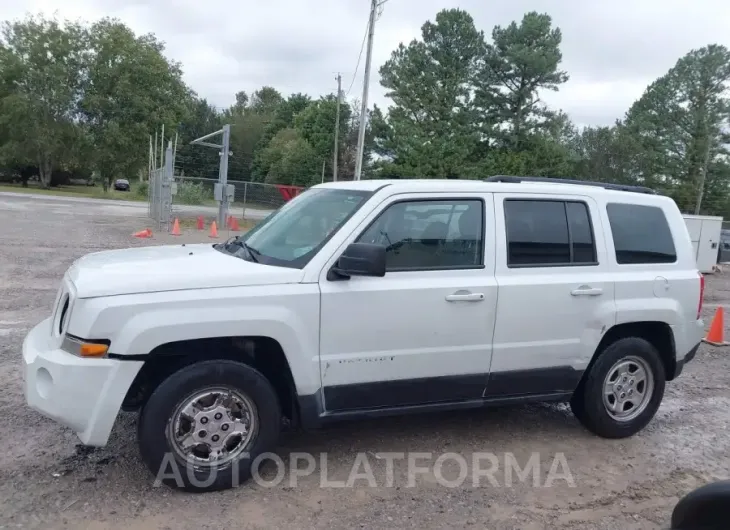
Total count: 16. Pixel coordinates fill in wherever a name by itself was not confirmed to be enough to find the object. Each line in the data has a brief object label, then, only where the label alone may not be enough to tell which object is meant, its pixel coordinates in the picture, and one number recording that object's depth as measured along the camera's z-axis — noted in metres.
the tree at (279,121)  65.44
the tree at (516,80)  44.12
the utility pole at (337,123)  47.02
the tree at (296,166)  52.50
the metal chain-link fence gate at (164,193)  22.19
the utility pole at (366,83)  24.16
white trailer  19.62
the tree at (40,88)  51.97
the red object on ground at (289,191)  27.67
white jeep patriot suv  3.75
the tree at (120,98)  54.78
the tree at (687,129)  44.91
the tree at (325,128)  52.70
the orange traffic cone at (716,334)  8.98
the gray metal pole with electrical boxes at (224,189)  24.22
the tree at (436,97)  44.09
